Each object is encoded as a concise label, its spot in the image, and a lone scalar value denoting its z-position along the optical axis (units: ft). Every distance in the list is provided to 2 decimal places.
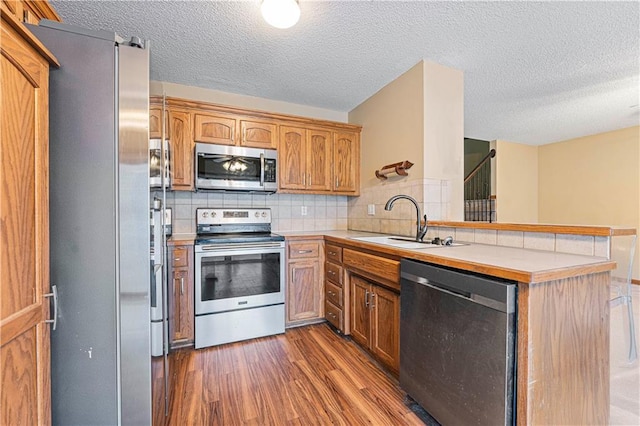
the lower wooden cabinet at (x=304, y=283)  8.41
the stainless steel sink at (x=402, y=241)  6.22
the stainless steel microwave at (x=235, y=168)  8.27
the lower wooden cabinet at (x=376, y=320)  5.74
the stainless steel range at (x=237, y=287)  7.32
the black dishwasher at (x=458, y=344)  3.44
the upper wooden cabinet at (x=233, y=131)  8.45
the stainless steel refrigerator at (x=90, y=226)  2.89
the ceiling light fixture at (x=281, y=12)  4.97
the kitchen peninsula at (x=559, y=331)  3.34
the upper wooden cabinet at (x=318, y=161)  9.52
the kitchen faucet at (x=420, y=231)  6.67
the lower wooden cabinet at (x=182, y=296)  7.14
